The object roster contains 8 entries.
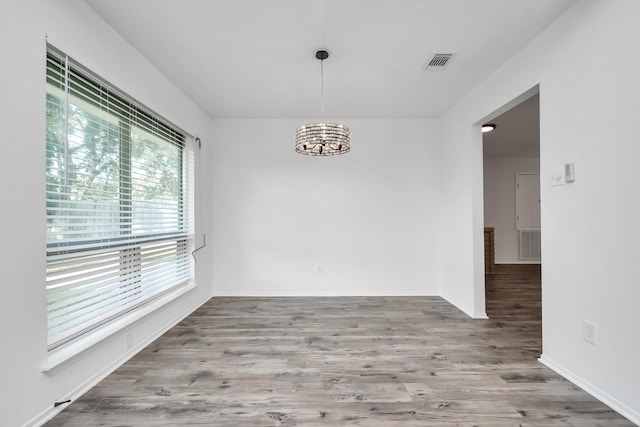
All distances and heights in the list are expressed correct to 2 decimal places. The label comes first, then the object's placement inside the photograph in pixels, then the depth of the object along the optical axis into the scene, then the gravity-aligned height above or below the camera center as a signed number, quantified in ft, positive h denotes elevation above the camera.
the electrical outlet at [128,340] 7.70 -3.30
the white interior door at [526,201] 22.29 +0.90
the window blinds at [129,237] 5.99 -0.59
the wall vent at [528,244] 22.30 -2.38
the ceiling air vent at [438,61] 8.48 +4.58
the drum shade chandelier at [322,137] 8.02 +2.16
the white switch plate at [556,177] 6.89 +0.85
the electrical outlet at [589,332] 6.15 -2.55
